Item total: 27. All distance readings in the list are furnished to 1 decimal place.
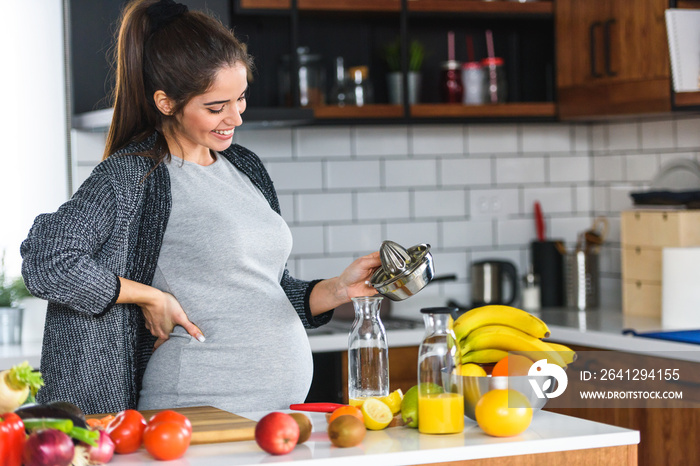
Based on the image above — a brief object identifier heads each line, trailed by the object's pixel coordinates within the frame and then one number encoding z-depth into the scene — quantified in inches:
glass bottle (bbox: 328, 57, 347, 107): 160.5
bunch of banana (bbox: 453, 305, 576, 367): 86.4
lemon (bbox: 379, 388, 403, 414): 85.5
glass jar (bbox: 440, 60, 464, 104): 167.6
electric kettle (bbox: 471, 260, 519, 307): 170.5
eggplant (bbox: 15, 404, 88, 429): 74.0
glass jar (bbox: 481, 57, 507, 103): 169.0
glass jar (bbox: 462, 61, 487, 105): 167.9
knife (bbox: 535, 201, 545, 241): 179.7
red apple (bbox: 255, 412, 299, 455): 76.3
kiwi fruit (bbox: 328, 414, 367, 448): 78.1
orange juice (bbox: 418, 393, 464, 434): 80.8
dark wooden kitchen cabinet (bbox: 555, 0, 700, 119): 146.9
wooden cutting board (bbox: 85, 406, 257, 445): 80.5
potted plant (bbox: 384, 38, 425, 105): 164.2
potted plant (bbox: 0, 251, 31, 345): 136.7
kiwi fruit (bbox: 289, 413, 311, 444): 79.0
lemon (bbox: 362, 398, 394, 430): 82.7
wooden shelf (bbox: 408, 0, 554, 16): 162.6
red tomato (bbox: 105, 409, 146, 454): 77.9
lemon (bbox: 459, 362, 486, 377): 84.2
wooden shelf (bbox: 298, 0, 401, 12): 155.1
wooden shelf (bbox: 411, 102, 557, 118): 162.2
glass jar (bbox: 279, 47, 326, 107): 157.8
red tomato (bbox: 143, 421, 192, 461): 75.7
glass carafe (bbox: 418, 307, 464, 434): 80.4
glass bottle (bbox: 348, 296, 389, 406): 85.9
